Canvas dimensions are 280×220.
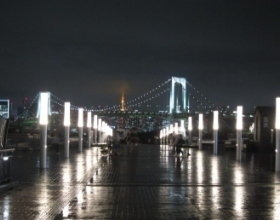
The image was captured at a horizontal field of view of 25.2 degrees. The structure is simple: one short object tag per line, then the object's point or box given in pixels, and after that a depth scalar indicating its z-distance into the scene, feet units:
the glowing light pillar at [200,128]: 157.07
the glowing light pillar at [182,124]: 253.40
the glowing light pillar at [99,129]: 240.05
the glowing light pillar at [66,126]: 102.22
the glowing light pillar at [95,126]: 202.34
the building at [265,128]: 151.53
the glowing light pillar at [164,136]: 306.14
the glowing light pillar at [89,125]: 159.98
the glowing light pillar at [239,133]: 101.86
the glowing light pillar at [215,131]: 129.80
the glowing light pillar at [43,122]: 75.42
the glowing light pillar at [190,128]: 202.08
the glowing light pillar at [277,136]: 75.20
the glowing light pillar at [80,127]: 130.35
